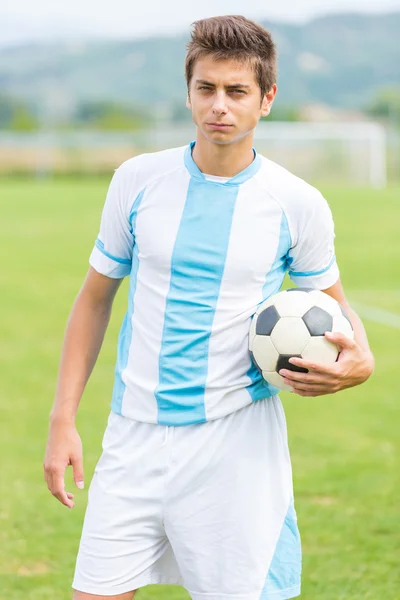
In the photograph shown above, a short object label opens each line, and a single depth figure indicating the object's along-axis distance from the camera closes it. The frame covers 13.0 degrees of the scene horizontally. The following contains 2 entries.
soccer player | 4.65
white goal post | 66.75
